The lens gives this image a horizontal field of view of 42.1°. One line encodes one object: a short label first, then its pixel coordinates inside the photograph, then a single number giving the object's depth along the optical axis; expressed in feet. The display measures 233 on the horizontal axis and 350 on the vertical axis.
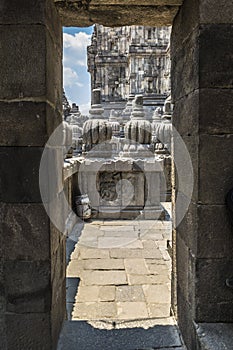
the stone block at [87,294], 9.66
